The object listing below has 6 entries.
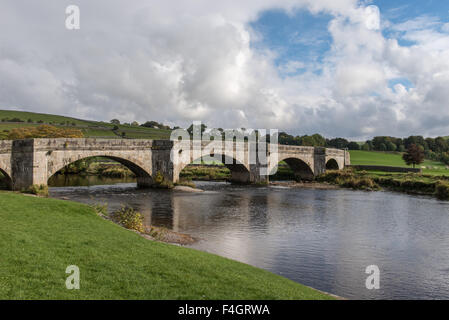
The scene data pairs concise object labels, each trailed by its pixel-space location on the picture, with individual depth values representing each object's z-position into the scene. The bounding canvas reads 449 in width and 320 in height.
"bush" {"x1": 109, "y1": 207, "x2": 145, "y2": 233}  17.85
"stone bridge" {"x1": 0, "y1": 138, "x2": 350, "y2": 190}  30.77
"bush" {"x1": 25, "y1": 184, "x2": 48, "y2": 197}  29.14
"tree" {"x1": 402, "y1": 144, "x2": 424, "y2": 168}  59.25
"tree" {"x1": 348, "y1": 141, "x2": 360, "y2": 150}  127.45
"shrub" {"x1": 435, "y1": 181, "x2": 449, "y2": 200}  38.11
